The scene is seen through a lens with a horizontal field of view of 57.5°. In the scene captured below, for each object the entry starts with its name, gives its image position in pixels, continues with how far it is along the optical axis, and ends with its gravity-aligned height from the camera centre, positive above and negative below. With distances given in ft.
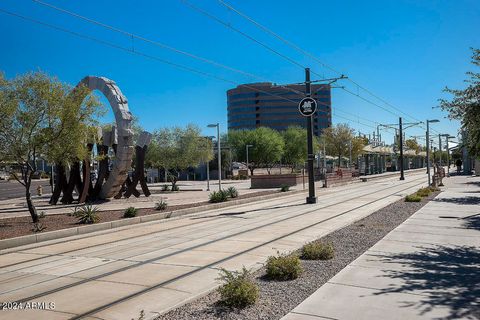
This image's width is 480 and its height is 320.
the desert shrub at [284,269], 23.72 -5.52
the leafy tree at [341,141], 226.79 +13.56
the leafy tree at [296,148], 277.23 +12.53
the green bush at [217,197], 79.66 -5.06
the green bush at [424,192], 78.99 -5.22
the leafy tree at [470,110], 61.76 +8.18
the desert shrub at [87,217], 51.55 -5.23
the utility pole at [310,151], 76.23 +2.86
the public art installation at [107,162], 82.94 +1.89
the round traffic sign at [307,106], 74.77 +10.52
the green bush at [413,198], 69.56 -5.40
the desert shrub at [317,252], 28.68 -5.59
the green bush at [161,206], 66.08 -5.32
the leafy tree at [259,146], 255.09 +13.35
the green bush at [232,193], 89.16 -4.88
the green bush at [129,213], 57.31 -5.42
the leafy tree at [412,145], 358.39 +16.36
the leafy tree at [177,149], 136.46 +6.79
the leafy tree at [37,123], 47.98 +5.85
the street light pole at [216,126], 114.11 +11.47
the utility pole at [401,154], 153.25 +3.81
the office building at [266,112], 536.42 +69.90
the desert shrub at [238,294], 18.80 -5.40
